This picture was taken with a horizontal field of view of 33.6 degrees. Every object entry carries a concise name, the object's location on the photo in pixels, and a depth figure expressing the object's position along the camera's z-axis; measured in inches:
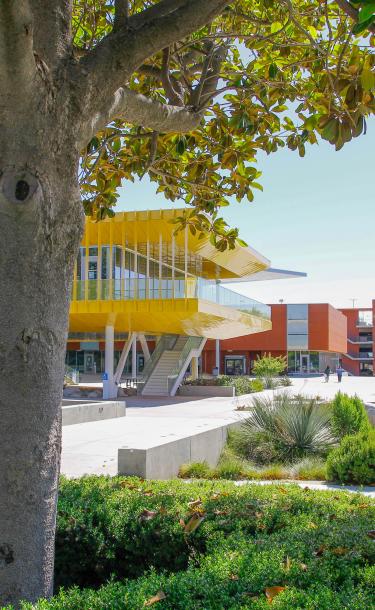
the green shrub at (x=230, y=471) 381.7
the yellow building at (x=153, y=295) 1114.1
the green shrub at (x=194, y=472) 376.5
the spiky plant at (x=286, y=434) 462.6
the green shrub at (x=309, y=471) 387.9
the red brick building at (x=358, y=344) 3403.1
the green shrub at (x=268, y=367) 1646.2
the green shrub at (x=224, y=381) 1376.7
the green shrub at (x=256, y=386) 1389.0
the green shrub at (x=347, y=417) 493.7
